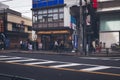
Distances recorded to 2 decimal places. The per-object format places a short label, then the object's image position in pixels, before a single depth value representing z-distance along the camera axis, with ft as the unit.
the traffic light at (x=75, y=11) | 121.48
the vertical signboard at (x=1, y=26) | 142.47
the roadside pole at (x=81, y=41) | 89.33
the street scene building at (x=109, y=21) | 100.73
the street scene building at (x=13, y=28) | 142.92
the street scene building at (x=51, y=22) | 126.21
